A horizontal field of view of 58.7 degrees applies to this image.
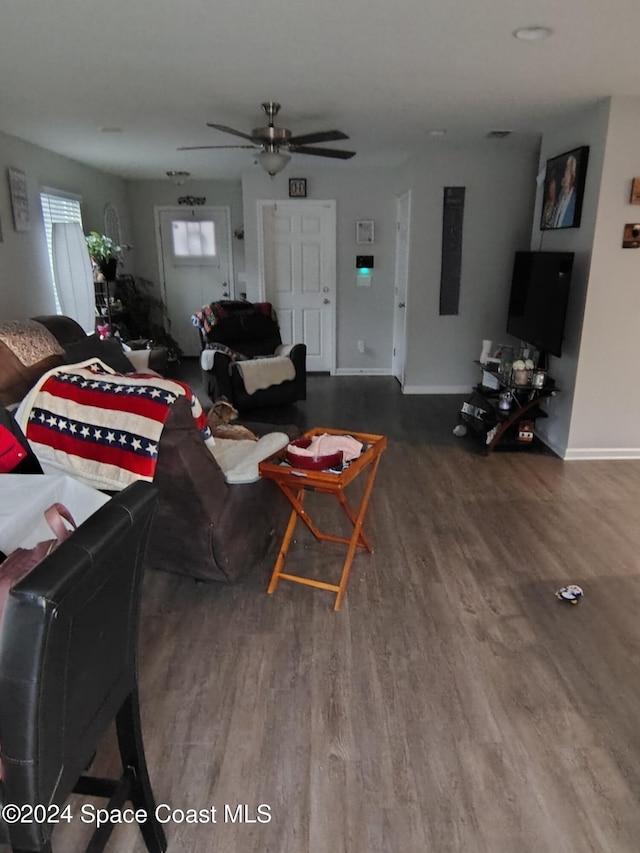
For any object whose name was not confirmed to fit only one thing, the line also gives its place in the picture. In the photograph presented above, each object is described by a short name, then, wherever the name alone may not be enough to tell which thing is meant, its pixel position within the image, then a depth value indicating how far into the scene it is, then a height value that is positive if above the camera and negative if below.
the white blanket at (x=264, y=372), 5.18 -0.97
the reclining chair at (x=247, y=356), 5.21 -0.88
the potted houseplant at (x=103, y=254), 5.61 +0.08
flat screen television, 3.98 -0.26
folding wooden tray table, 2.26 -0.87
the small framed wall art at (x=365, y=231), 6.55 +0.35
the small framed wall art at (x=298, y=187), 6.47 +0.83
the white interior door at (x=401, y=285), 5.96 -0.24
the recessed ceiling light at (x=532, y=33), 2.40 +0.94
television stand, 4.26 -1.11
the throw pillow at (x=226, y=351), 5.34 -0.80
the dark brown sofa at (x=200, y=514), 2.09 -0.99
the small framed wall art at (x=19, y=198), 4.43 +0.49
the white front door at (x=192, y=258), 7.49 +0.06
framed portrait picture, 3.89 +0.51
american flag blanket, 2.04 -0.57
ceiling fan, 3.56 +0.76
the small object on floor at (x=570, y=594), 2.48 -1.40
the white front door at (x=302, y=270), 6.60 -0.09
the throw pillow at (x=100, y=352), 3.96 -0.62
